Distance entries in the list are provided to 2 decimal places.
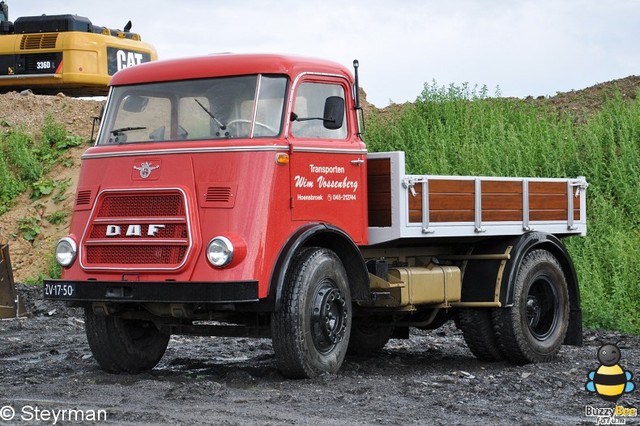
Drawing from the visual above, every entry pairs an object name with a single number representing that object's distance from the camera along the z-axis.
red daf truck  9.29
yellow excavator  25.64
